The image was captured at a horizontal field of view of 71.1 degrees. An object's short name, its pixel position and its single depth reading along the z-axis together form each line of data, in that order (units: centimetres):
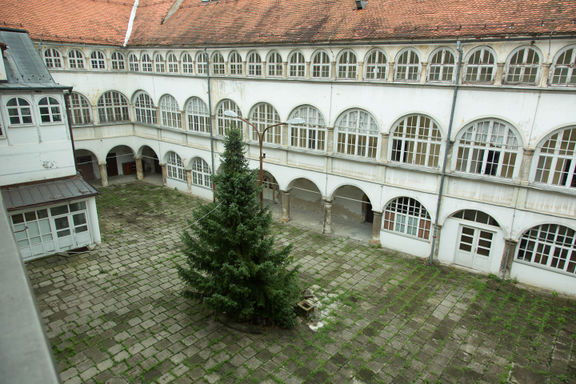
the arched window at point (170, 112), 2909
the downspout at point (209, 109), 2567
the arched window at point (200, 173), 2859
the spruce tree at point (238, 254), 1337
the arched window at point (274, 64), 2258
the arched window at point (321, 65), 2081
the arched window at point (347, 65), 2000
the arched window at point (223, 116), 2550
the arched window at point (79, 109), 2889
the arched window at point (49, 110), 1961
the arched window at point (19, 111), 1883
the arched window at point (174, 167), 3028
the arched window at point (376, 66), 1909
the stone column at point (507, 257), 1755
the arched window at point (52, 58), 2697
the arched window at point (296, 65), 2169
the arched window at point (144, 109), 3075
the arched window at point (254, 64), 2347
